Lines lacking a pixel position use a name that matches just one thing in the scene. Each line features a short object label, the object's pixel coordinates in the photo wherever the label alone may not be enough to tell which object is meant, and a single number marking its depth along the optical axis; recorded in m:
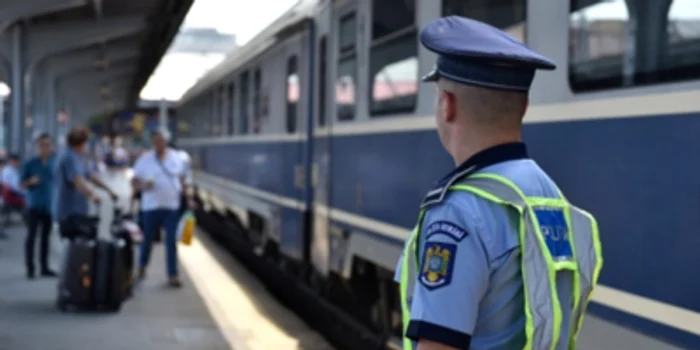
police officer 2.42
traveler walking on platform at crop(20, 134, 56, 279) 12.99
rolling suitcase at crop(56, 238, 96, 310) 10.43
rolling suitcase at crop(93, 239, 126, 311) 10.52
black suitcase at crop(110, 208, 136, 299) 10.87
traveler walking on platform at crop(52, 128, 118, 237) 11.13
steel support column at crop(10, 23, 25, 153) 22.69
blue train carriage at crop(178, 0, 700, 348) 4.16
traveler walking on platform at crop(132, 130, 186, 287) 12.48
